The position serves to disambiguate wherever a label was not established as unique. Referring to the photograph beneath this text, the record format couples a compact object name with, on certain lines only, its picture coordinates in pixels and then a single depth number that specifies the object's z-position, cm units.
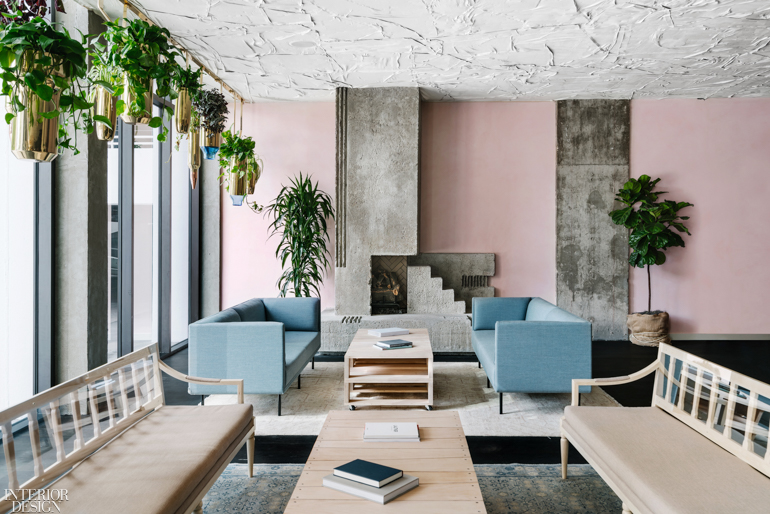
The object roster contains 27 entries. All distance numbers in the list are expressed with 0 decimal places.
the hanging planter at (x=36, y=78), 133
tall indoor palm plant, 574
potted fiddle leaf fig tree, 584
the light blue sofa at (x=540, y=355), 348
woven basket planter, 586
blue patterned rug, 234
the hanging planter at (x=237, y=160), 373
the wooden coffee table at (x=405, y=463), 163
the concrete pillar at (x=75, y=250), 344
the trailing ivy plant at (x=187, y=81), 215
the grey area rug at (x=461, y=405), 337
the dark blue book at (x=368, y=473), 172
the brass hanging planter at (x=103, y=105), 180
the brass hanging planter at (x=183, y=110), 221
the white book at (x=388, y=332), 426
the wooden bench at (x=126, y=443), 163
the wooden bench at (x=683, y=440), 171
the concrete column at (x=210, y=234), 636
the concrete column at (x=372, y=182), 576
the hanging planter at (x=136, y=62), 183
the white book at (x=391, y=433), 216
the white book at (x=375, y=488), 166
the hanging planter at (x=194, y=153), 255
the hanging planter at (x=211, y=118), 274
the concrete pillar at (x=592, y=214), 620
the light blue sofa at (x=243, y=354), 344
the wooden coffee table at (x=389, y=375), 363
